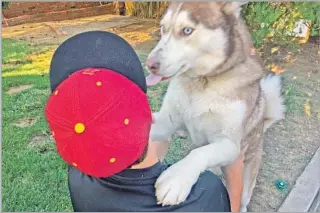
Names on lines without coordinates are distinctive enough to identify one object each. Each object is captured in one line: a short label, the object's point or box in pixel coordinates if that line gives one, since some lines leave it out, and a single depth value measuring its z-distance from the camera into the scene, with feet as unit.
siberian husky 4.95
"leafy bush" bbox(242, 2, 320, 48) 7.14
